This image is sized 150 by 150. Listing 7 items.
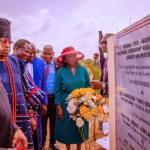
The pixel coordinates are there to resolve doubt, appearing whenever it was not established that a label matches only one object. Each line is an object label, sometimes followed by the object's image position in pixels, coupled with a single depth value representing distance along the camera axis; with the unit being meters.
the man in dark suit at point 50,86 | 3.53
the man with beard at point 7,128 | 1.20
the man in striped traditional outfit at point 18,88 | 1.80
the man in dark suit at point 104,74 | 2.54
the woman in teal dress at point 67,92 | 2.87
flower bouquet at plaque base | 2.17
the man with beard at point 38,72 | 3.04
